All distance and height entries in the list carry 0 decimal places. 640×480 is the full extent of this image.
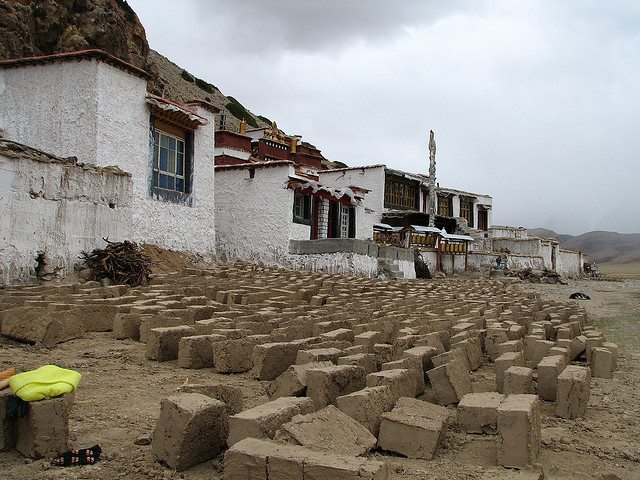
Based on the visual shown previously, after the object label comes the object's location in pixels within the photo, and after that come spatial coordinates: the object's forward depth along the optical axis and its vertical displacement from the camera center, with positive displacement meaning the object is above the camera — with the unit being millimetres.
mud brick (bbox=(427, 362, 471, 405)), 4449 -950
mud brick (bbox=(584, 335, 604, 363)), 6332 -929
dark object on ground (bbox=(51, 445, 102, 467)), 3139 -1079
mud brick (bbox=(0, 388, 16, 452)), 3342 -982
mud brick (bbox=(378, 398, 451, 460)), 3385 -1015
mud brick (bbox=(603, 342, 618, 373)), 6039 -951
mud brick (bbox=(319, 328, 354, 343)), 5750 -771
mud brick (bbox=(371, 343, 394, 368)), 5420 -872
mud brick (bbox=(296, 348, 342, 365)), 4737 -801
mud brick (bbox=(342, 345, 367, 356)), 5041 -807
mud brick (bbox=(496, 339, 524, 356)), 5617 -849
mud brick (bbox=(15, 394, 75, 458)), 3240 -957
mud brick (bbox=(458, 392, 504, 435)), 3760 -1005
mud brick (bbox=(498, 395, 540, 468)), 3252 -988
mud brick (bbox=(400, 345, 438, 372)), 4895 -812
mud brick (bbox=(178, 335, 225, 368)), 5266 -856
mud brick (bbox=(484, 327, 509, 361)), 6235 -874
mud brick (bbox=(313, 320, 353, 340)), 6201 -754
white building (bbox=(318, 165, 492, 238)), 32531 +3622
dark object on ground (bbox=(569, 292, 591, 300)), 16938 -1102
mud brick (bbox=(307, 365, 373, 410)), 3984 -871
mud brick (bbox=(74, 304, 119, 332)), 6645 -700
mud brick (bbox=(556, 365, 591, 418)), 4250 -998
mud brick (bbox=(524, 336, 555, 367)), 5812 -913
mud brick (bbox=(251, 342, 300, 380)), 4973 -876
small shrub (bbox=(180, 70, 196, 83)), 51178 +15506
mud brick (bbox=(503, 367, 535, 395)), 4254 -889
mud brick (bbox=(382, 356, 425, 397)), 4555 -853
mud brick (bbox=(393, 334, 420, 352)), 5590 -816
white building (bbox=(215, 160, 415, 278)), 17734 +1039
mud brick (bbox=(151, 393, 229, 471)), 3109 -944
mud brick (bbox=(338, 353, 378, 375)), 4617 -819
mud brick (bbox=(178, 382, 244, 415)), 3721 -871
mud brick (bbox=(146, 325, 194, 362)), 5480 -825
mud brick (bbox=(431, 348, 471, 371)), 4809 -824
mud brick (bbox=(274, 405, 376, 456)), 3018 -931
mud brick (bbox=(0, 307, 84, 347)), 5867 -713
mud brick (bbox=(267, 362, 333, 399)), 4125 -900
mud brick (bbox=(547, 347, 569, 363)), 5398 -858
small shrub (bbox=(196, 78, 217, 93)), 52094 +15080
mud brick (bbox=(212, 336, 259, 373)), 5164 -880
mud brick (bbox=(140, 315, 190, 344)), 6206 -716
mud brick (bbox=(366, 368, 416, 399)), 3998 -851
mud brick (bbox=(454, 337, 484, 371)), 5609 -919
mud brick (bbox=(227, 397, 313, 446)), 3098 -877
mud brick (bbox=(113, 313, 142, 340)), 6434 -782
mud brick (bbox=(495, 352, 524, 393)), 4855 -885
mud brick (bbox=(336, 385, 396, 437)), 3520 -903
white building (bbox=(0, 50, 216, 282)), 13492 +3138
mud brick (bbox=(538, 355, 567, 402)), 4680 -959
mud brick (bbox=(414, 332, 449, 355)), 5684 -814
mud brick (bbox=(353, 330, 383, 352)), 5549 -788
